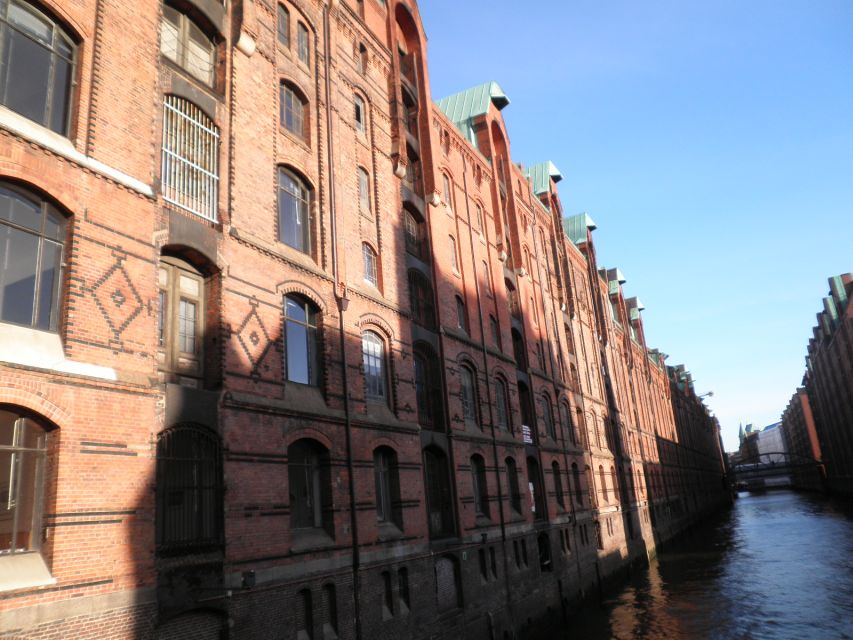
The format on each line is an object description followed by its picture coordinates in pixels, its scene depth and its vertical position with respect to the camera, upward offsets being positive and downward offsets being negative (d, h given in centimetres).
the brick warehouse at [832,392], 6744 +870
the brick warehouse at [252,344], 879 +321
